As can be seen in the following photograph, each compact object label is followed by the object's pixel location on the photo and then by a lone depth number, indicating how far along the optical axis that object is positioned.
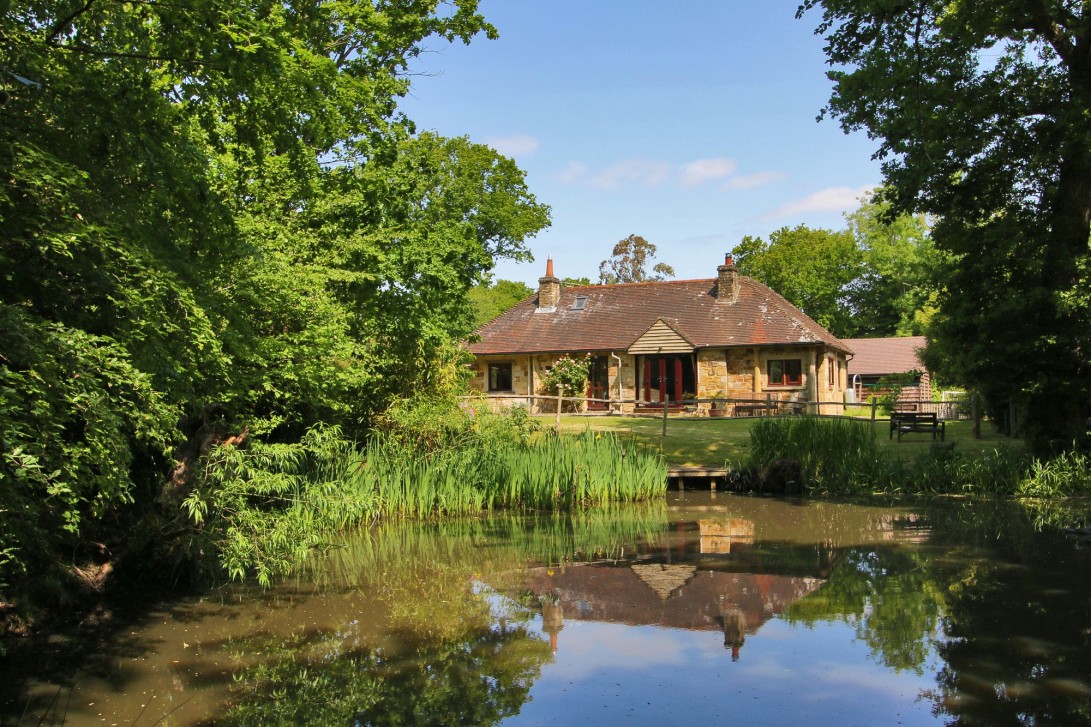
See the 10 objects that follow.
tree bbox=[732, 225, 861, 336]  50.25
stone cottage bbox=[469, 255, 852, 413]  28.00
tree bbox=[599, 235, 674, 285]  73.12
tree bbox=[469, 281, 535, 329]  52.59
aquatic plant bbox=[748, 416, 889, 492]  14.84
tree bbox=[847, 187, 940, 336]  46.56
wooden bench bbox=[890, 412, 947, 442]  18.56
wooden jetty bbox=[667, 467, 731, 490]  15.75
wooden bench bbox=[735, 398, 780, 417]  25.17
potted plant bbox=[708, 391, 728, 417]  26.83
